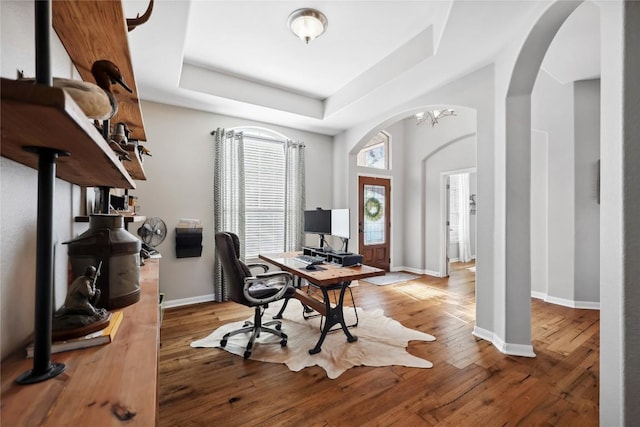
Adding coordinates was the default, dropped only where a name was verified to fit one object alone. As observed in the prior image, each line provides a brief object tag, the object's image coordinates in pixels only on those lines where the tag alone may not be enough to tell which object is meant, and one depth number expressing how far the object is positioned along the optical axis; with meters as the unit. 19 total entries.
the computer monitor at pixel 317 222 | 3.38
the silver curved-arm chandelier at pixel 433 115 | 4.04
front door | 5.76
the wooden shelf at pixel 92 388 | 0.53
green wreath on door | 5.86
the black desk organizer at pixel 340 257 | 2.73
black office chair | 2.38
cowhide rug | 2.30
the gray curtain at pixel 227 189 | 3.97
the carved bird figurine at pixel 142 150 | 2.15
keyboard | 2.93
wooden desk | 2.32
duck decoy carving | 0.60
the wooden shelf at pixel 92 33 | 0.94
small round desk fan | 3.39
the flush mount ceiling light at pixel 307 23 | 2.46
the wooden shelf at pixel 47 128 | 0.40
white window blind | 4.33
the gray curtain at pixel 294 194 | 4.59
